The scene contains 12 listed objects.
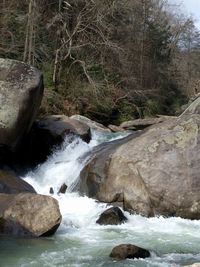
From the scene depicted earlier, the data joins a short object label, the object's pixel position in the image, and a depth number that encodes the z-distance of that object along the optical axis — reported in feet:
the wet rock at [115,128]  70.74
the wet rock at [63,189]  39.55
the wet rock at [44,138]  47.53
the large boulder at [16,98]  39.22
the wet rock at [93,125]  63.98
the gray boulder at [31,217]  28.48
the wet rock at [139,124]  69.97
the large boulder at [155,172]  34.19
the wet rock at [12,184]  34.81
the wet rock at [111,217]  32.04
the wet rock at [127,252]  24.50
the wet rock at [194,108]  53.67
